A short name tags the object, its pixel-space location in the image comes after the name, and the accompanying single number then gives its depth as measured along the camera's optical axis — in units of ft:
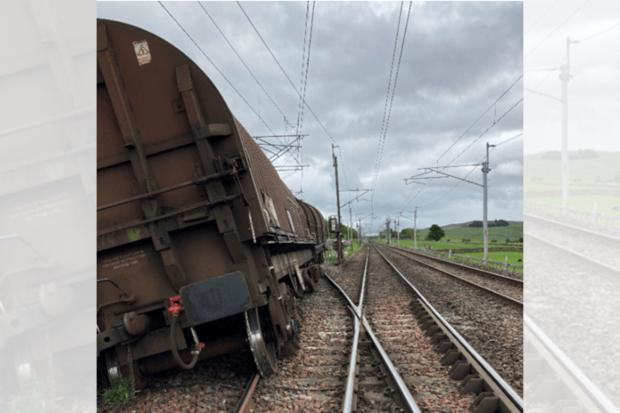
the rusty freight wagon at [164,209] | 17.44
